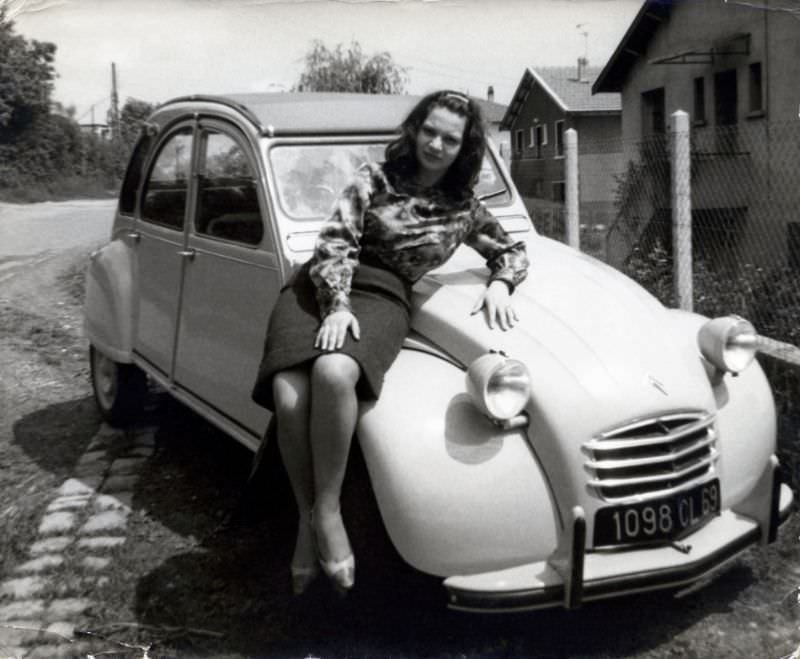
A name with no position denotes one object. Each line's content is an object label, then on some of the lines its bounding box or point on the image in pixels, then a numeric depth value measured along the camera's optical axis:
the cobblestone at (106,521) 3.93
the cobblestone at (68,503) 4.12
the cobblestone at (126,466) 4.61
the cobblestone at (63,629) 2.96
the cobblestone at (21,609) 3.10
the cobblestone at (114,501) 4.15
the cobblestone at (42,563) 3.51
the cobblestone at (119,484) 4.36
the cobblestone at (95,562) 3.55
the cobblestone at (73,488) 4.33
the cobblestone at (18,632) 2.84
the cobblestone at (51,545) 3.66
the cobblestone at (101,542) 3.73
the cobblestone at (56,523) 3.88
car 2.62
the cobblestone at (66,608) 3.14
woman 2.74
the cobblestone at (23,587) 3.30
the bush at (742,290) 5.56
